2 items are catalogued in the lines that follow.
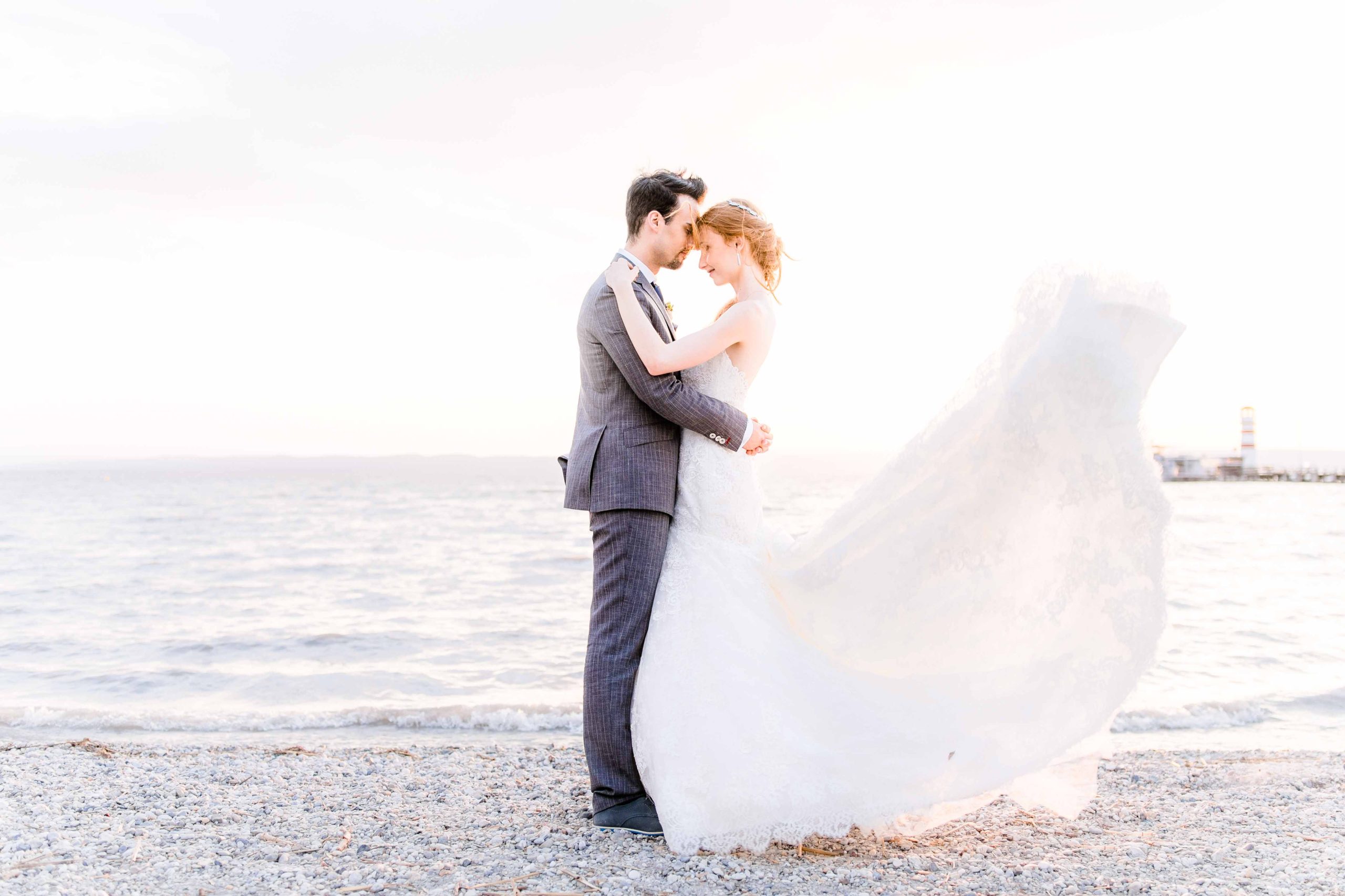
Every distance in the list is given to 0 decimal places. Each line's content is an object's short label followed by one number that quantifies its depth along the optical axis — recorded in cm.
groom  303
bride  254
